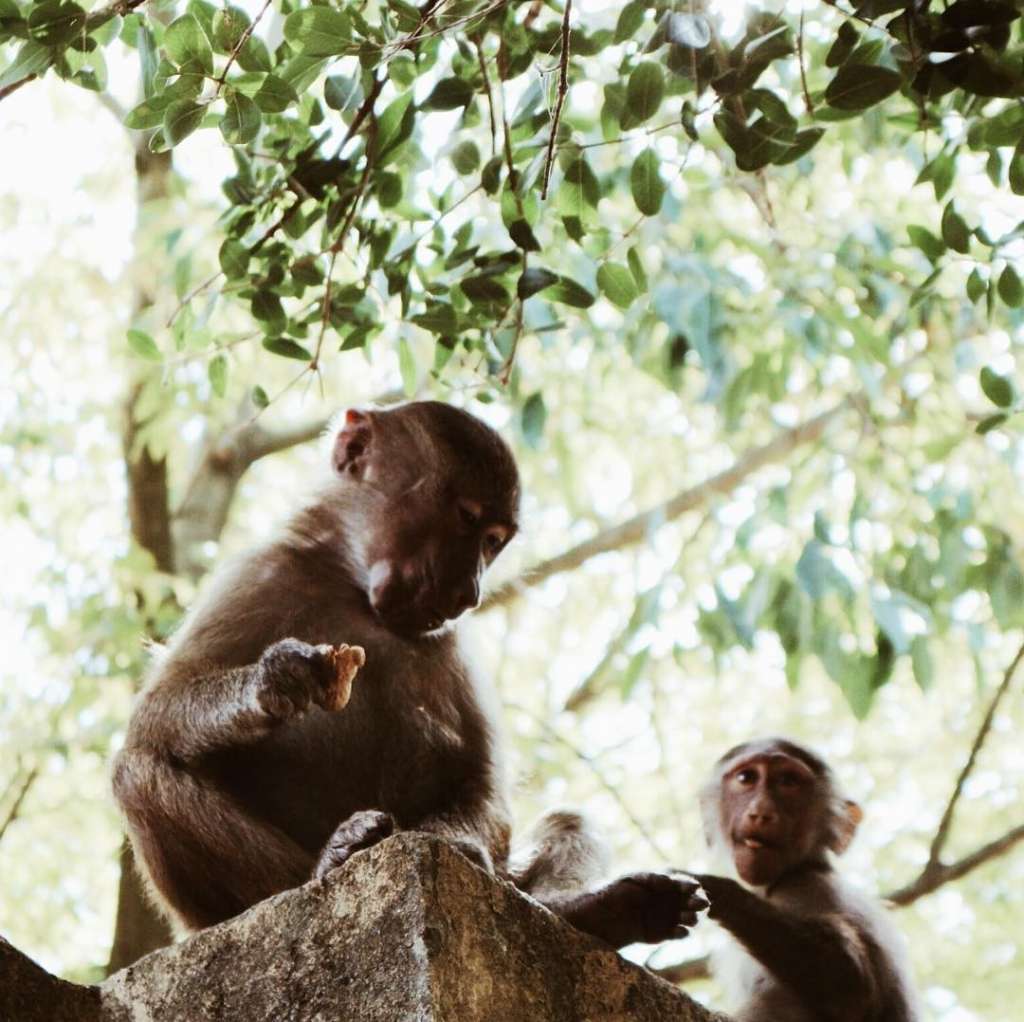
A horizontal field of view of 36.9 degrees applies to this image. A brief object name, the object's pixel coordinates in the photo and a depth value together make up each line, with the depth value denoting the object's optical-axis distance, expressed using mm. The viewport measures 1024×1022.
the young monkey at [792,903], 3775
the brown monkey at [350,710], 2781
